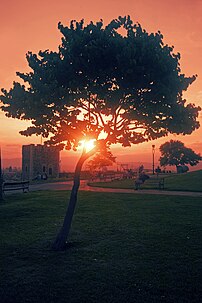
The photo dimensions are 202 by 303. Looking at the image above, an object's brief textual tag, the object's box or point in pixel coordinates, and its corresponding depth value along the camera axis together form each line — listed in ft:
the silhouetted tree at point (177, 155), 225.15
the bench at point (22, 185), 80.42
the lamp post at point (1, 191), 62.90
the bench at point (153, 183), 85.66
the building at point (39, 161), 178.09
